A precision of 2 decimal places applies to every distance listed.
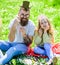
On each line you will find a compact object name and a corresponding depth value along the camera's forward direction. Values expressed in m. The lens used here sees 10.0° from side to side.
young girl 5.69
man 5.52
